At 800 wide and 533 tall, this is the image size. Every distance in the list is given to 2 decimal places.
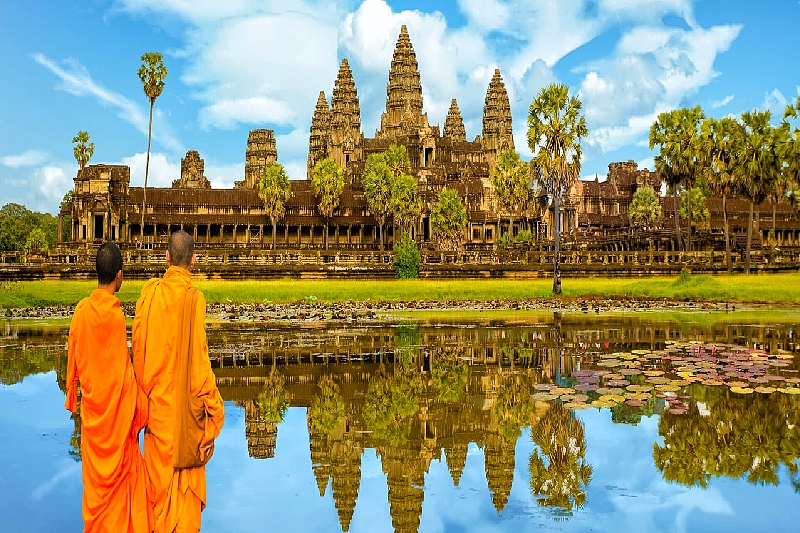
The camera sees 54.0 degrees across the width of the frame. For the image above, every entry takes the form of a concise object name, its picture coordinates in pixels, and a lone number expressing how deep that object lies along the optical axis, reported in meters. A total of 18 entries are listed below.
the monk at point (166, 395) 5.49
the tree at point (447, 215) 82.56
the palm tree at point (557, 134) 38.28
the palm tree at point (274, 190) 76.44
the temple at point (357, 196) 76.81
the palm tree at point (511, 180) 75.19
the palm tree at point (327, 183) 77.25
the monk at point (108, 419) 5.33
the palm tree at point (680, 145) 53.50
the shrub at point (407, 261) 44.62
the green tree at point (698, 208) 85.88
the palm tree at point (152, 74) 58.17
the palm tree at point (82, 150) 76.06
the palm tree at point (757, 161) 50.03
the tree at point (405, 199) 71.81
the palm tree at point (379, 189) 72.38
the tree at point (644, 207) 93.81
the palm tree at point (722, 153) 51.34
